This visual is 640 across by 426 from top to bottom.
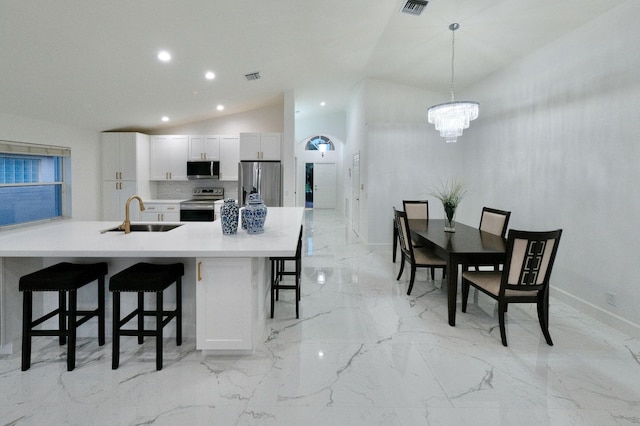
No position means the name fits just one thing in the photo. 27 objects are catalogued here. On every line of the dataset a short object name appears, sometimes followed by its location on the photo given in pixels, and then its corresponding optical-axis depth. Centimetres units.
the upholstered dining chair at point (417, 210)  502
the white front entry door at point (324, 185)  1319
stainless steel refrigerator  638
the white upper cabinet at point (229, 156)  659
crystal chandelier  377
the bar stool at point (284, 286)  306
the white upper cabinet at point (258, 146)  640
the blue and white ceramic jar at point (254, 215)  266
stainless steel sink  316
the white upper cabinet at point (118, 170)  609
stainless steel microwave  643
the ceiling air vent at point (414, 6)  343
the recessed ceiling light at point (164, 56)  373
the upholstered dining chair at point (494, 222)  367
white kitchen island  213
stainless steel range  622
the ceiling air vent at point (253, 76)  498
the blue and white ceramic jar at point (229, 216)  255
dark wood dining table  293
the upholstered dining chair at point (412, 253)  362
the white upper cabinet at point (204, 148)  653
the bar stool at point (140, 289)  217
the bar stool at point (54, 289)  217
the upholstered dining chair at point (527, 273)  250
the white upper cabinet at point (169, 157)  654
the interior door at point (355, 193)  717
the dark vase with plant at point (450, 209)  389
